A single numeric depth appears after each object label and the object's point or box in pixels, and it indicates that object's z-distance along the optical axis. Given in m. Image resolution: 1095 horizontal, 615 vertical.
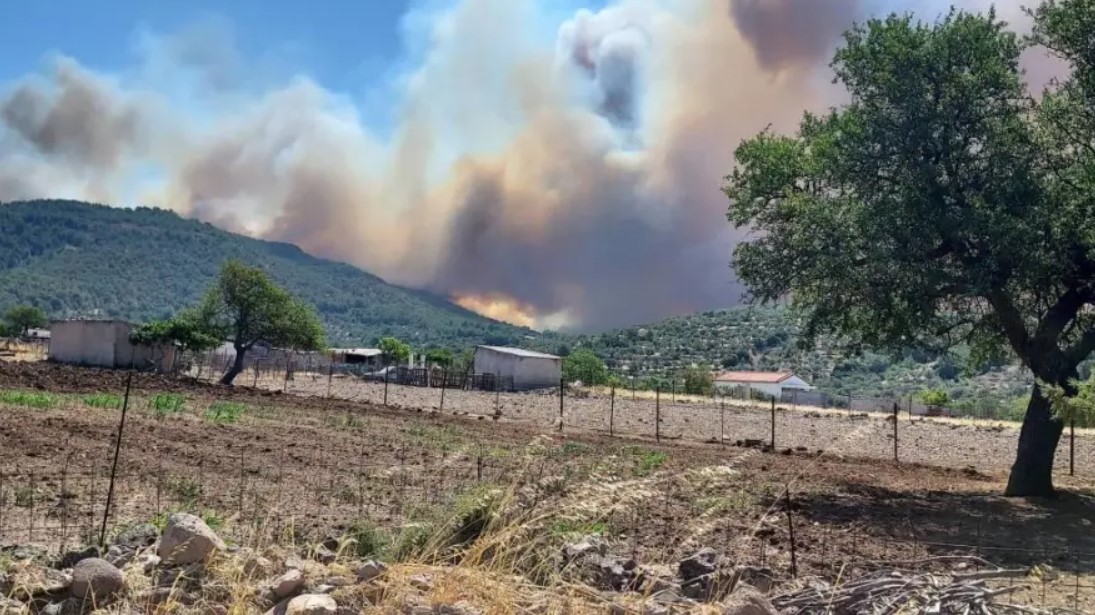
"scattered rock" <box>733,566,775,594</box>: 7.70
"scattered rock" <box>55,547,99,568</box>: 7.39
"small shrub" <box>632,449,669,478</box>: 18.32
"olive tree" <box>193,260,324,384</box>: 65.38
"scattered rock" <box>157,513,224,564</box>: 6.93
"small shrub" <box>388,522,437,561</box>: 7.48
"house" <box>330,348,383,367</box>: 120.06
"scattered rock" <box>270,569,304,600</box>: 6.35
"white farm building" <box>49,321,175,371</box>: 69.56
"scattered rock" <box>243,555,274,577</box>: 6.87
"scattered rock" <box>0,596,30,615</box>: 6.31
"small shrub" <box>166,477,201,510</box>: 11.39
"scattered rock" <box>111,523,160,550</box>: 7.73
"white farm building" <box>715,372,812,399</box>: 107.69
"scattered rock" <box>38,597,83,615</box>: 6.57
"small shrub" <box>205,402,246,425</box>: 25.52
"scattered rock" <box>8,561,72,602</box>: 6.57
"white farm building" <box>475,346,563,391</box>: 88.50
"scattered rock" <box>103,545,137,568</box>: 7.33
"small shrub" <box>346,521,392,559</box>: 8.02
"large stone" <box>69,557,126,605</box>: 6.58
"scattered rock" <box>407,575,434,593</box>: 6.39
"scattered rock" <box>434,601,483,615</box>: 5.91
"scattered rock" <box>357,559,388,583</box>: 6.53
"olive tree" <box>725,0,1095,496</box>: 17.97
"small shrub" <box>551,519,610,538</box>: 9.51
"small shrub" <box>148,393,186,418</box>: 25.70
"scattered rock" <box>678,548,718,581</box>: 7.82
